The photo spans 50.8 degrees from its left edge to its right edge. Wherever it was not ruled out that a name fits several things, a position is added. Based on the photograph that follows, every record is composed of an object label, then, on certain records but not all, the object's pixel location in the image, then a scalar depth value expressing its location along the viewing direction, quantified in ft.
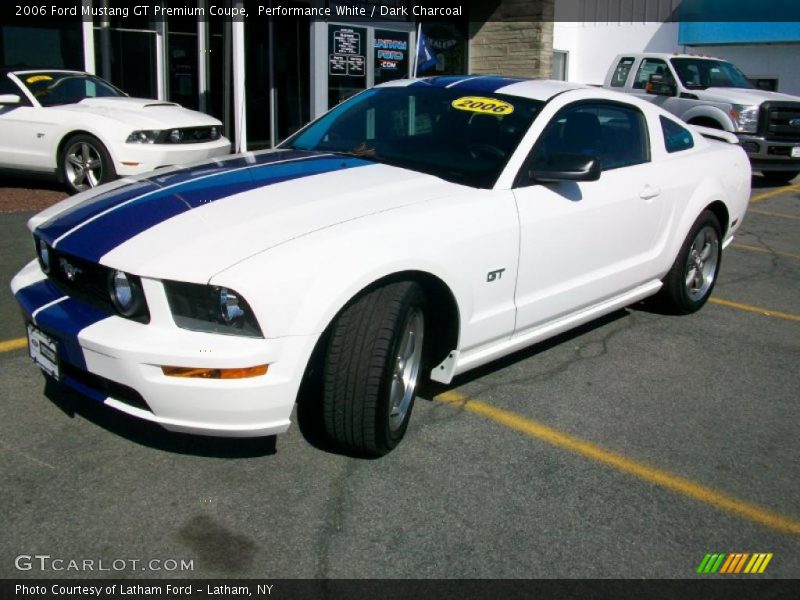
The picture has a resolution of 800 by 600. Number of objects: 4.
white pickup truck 42.32
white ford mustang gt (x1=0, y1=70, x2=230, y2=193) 29.50
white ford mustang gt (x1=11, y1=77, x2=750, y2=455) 10.02
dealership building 41.75
